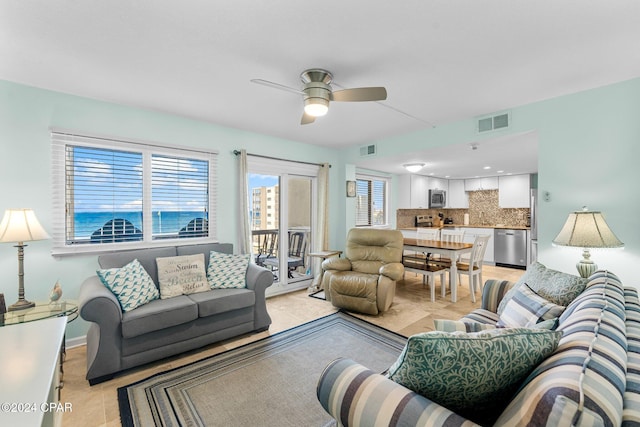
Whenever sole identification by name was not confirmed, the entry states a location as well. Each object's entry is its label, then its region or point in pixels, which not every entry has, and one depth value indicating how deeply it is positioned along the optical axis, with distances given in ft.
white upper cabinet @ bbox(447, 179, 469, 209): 25.17
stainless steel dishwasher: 20.48
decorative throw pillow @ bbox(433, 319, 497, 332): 5.33
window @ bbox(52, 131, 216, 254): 9.37
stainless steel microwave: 23.84
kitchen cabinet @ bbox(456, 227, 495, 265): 22.02
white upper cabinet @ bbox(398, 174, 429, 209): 22.21
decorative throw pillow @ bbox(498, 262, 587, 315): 5.81
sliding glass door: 14.48
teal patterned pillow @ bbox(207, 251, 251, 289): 10.25
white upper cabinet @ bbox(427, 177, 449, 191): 23.86
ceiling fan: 7.25
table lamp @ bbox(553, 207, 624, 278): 7.76
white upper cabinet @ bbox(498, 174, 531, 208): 21.09
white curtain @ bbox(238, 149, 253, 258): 12.98
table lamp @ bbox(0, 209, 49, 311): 7.34
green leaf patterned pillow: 3.09
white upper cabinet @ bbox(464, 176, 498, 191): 22.88
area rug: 6.15
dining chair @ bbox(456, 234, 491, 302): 13.87
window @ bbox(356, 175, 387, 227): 19.92
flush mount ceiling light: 16.99
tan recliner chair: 11.59
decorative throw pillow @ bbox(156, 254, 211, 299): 9.43
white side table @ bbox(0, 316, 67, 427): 2.37
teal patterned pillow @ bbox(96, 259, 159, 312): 8.09
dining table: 13.69
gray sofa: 7.33
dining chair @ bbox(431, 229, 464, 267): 15.79
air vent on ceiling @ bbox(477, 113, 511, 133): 10.48
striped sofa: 2.27
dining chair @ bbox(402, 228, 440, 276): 15.98
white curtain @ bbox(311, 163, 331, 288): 16.42
